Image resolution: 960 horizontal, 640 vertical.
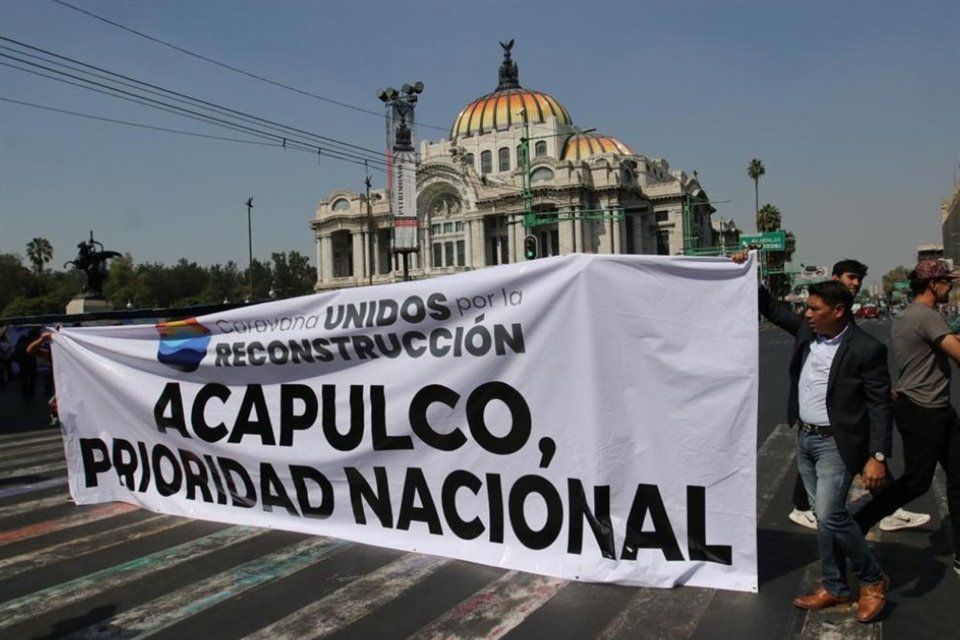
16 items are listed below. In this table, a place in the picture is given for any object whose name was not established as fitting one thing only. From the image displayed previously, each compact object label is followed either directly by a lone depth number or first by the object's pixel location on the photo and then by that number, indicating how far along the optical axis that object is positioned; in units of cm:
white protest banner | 431
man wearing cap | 443
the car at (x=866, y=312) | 6981
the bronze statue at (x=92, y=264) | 3000
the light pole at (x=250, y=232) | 6106
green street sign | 4238
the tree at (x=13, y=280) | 7481
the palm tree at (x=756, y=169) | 8644
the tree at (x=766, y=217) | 8506
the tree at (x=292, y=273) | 13038
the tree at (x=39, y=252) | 9544
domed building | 8100
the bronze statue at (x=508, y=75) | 10762
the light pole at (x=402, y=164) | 3669
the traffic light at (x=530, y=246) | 2617
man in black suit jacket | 388
